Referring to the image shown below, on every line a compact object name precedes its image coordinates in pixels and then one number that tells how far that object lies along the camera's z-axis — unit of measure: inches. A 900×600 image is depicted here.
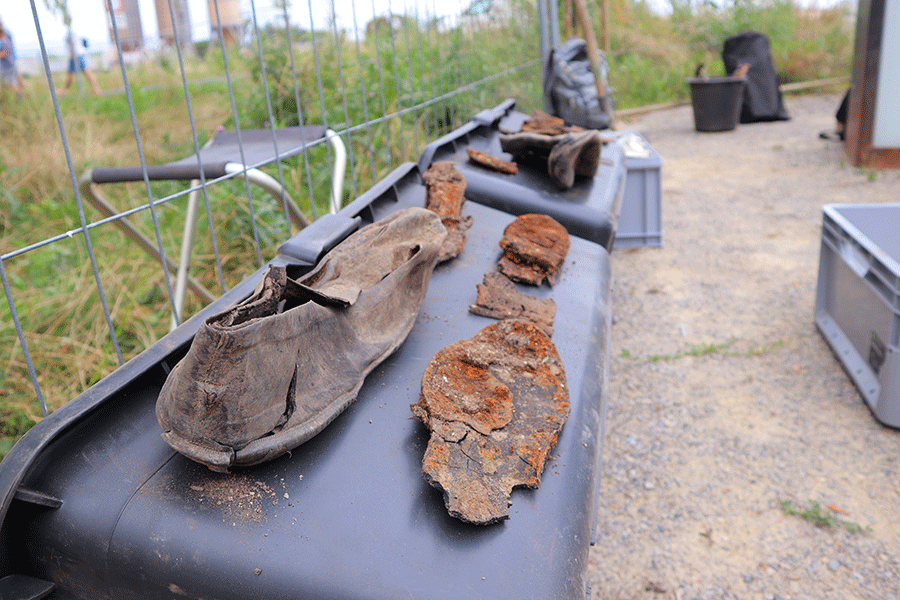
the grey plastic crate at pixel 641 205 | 133.6
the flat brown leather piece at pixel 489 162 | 86.7
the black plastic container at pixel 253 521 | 31.4
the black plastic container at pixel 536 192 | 80.6
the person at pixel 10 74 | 204.4
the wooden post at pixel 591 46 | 213.7
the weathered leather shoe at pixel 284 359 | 33.6
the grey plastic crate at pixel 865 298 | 79.6
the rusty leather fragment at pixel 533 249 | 63.6
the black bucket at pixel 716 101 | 288.7
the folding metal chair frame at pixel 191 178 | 67.2
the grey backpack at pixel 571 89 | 168.6
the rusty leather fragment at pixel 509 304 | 55.2
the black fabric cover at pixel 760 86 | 312.5
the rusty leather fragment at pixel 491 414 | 35.5
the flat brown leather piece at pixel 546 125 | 110.5
